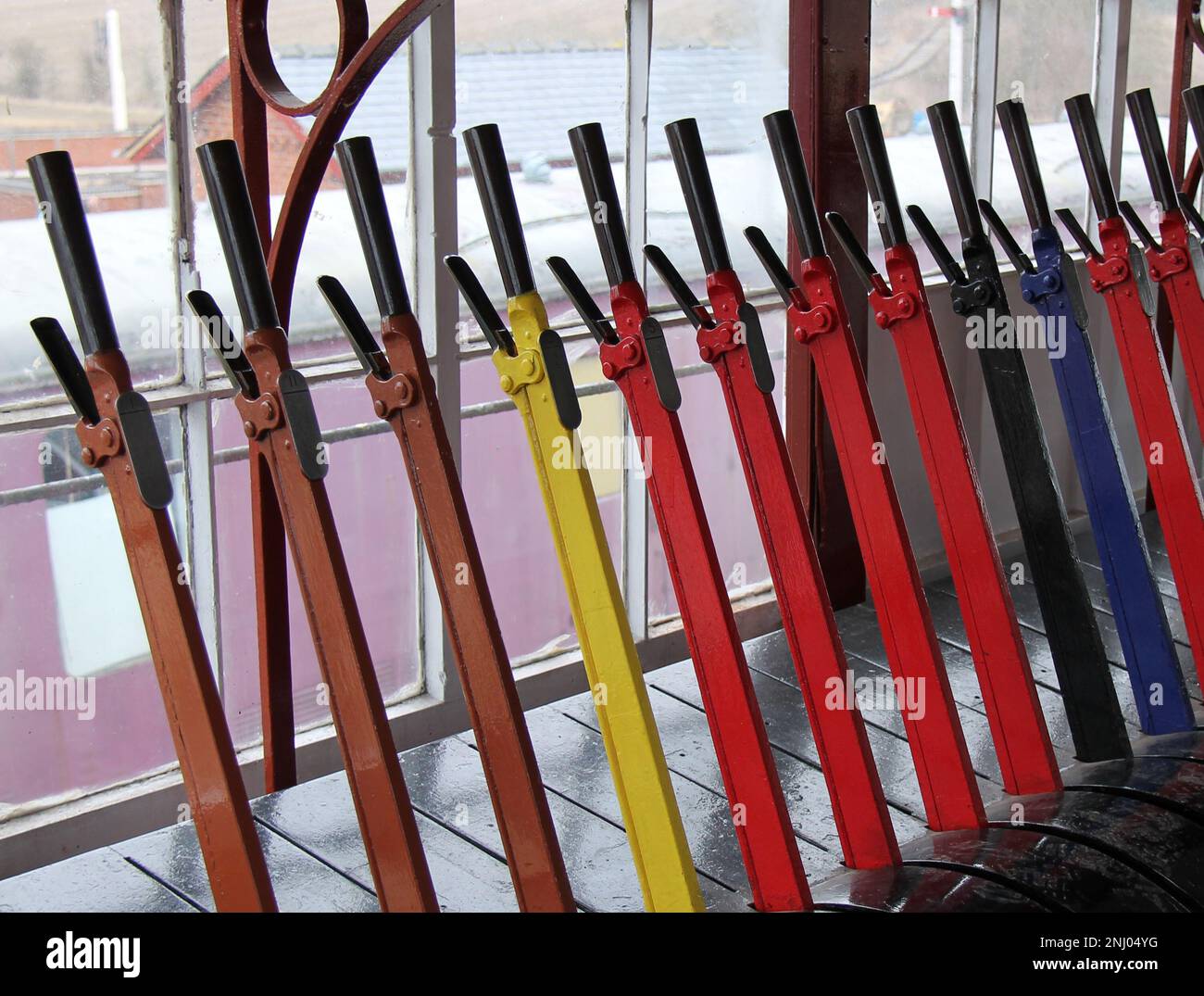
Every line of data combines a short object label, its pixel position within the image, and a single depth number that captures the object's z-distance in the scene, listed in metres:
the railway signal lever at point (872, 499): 2.14
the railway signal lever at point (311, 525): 1.66
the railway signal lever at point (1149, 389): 2.73
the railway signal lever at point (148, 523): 1.56
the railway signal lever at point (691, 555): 1.94
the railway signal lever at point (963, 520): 2.29
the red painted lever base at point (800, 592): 2.09
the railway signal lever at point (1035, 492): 2.36
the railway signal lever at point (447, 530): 1.77
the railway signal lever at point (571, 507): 1.85
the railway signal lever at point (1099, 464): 2.53
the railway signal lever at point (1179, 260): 2.89
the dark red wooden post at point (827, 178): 3.97
